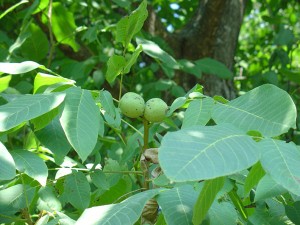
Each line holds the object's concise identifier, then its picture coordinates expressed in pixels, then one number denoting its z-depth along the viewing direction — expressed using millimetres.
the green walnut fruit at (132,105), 1036
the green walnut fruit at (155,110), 1047
